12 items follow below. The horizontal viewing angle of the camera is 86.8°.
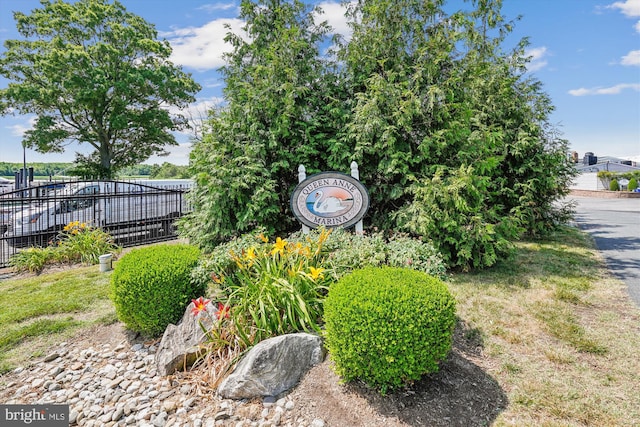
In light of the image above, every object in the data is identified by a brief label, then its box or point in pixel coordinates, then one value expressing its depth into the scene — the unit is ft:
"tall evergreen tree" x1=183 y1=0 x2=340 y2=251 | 17.03
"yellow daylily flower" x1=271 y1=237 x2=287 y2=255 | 10.66
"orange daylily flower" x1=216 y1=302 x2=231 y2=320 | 9.47
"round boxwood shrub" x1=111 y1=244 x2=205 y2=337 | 10.46
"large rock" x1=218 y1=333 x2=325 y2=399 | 8.18
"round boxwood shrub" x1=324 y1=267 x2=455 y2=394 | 7.06
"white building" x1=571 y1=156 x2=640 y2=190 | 94.57
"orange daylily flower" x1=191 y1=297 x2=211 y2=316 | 9.34
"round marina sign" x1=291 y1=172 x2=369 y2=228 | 16.08
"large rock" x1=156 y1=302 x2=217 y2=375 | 9.27
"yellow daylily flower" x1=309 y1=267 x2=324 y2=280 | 9.41
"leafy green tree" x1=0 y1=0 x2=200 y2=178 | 53.16
